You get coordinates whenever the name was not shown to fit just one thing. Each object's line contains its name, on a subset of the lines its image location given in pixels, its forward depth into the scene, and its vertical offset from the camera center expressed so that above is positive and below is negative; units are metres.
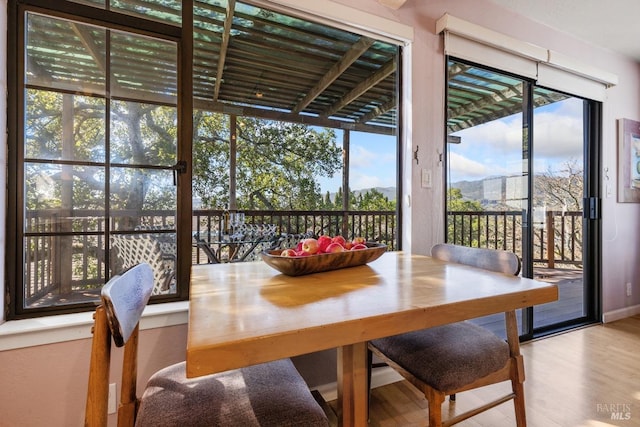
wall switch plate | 2.00 +0.24
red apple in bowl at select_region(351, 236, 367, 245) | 1.38 -0.13
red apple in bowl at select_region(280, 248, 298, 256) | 1.17 -0.15
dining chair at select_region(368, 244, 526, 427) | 1.05 -0.54
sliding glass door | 2.34 +0.33
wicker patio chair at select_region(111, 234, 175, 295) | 1.47 -0.22
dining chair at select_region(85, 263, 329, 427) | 0.69 -0.52
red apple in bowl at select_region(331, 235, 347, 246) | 1.30 -0.12
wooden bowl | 1.09 -0.18
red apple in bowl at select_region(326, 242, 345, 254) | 1.23 -0.14
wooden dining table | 0.60 -0.24
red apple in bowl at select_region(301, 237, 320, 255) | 1.20 -0.13
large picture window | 1.30 +0.32
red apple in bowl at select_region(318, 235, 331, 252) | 1.26 -0.12
